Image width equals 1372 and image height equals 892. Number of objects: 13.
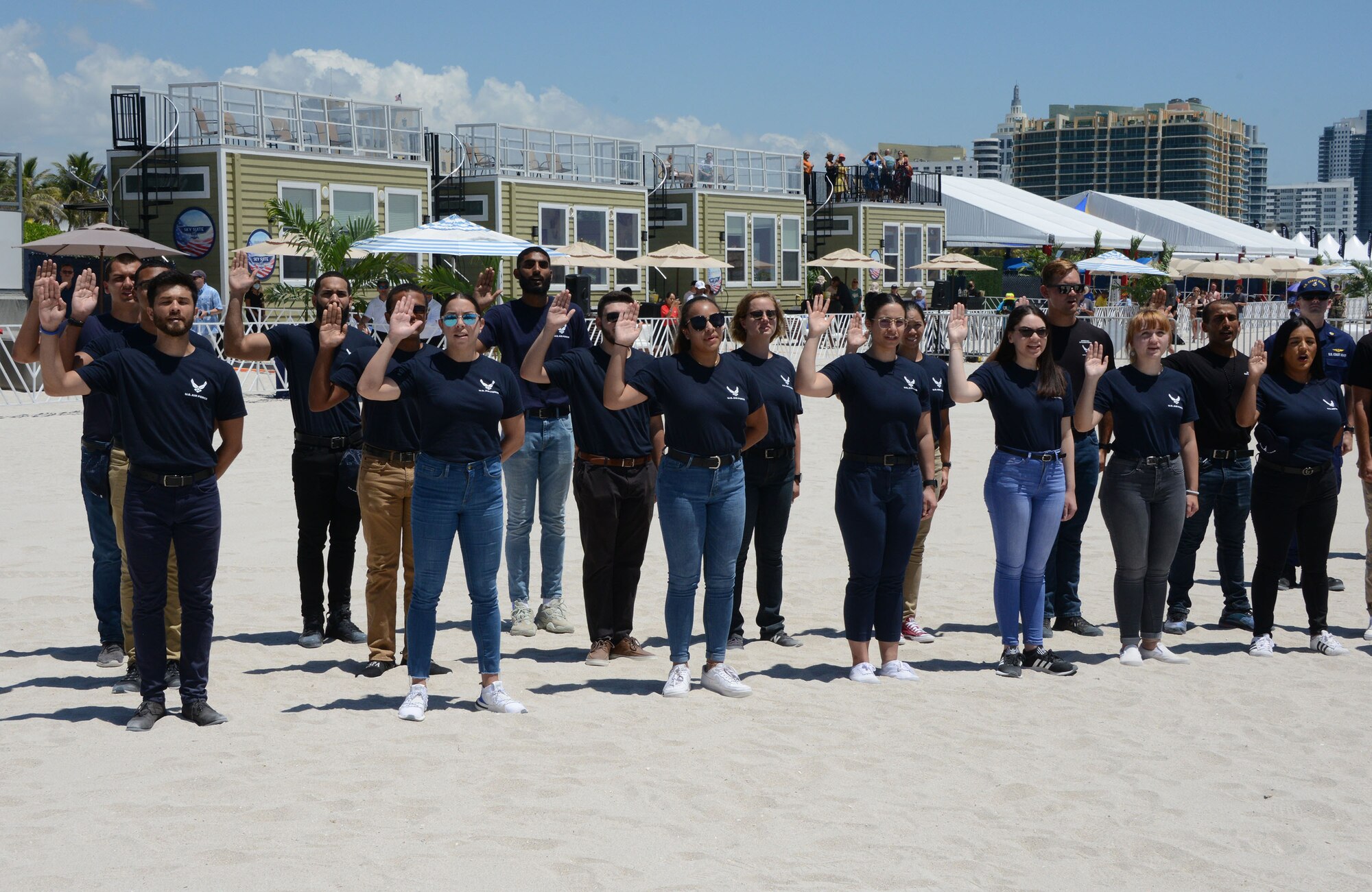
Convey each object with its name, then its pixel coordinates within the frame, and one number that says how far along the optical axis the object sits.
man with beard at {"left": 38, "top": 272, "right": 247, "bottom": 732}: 5.02
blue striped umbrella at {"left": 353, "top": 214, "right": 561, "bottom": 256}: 17.52
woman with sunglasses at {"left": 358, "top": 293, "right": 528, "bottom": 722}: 5.34
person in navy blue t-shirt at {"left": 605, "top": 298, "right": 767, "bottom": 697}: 5.71
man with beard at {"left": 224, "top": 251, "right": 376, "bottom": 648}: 6.06
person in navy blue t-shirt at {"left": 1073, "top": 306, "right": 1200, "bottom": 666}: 6.34
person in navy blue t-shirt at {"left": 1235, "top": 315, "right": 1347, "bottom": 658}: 6.72
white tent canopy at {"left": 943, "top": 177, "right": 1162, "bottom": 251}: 44.38
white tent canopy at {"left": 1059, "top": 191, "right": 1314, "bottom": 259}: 55.06
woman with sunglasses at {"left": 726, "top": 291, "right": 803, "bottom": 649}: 6.27
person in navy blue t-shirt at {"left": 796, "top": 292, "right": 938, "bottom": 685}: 5.91
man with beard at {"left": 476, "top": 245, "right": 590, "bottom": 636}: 6.79
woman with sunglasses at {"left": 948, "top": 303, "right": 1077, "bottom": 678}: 6.12
